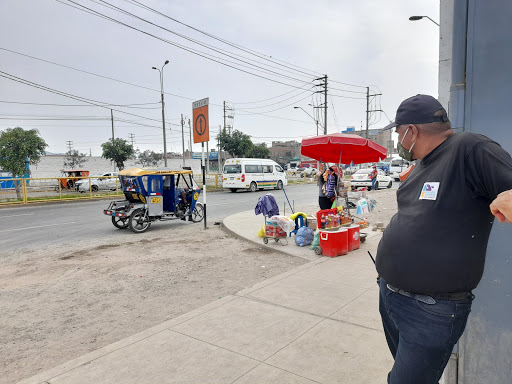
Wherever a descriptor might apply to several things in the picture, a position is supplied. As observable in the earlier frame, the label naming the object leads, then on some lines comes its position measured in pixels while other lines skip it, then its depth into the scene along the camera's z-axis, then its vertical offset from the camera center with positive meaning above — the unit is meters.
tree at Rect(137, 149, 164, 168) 65.94 +1.45
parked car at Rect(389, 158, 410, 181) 39.43 -0.81
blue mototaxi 10.03 -0.96
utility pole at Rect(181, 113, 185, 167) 53.36 +4.20
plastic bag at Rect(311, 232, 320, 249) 7.20 -1.59
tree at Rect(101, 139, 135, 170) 32.62 +1.49
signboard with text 9.97 +1.27
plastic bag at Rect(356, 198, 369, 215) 8.66 -1.10
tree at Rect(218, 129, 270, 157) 45.22 +2.75
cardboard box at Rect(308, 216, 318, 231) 8.53 -1.47
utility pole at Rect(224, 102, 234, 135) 51.92 +7.61
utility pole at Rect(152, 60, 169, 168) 27.05 +5.72
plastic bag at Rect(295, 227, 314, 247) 7.72 -1.61
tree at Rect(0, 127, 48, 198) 20.02 +1.15
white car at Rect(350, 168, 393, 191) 25.11 -1.39
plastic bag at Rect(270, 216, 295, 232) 7.71 -1.28
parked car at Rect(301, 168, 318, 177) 48.01 -1.45
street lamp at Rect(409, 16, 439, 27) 20.48 +8.16
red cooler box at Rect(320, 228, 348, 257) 6.71 -1.52
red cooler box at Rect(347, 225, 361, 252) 7.12 -1.53
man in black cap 1.52 -0.33
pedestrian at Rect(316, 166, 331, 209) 9.47 -0.87
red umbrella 7.65 +0.30
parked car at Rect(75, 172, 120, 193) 23.64 -1.18
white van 23.72 -0.72
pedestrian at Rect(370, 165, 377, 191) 24.53 -1.03
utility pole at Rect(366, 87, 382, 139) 49.78 +8.49
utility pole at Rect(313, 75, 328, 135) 35.31 +6.71
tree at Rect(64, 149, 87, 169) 53.10 +1.22
